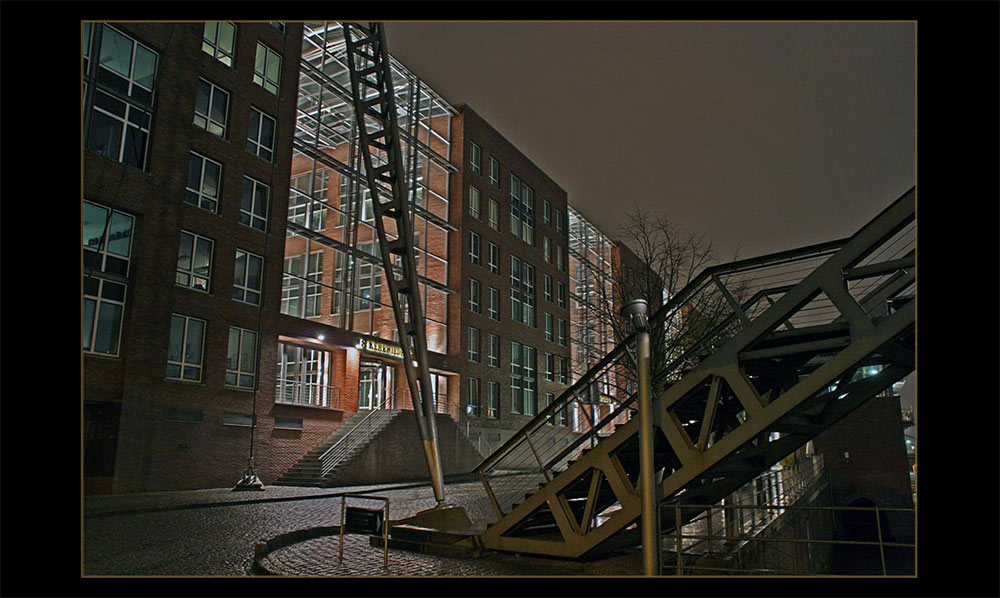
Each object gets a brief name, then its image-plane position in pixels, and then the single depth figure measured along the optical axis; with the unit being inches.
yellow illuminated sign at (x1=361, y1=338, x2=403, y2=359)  1213.7
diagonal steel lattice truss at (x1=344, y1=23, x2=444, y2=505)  420.2
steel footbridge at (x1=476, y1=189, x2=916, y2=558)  241.3
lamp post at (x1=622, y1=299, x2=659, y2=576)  253.8
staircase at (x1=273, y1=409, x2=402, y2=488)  970.7
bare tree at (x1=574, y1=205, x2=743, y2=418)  610.2
